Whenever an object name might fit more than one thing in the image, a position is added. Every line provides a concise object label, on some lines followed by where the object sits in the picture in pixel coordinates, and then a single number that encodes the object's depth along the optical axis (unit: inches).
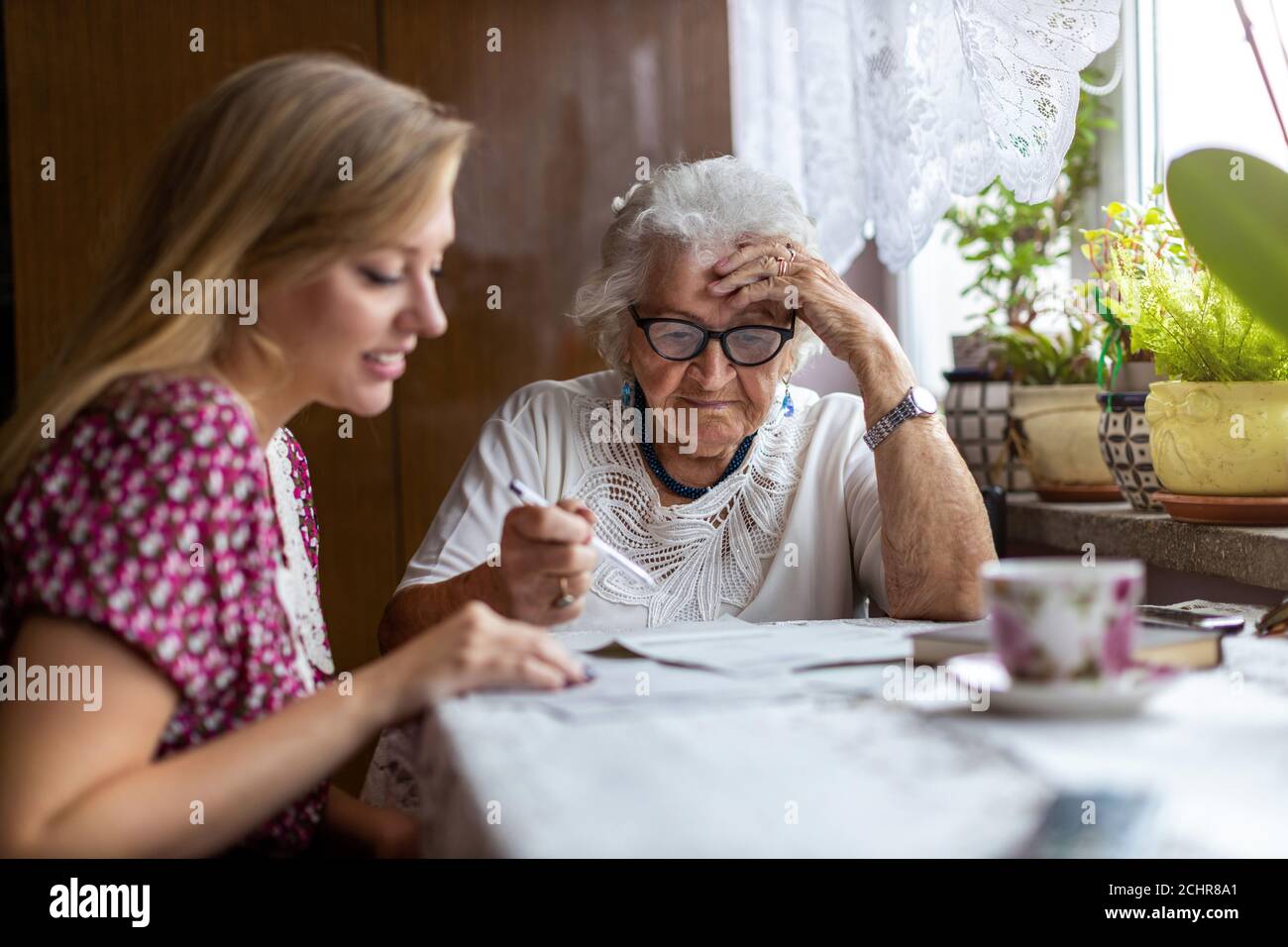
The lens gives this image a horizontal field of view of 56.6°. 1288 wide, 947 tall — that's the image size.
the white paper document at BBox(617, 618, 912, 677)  36.2
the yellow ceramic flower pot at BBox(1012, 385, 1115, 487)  79.8
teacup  27.7
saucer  27.9
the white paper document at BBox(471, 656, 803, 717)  31.0
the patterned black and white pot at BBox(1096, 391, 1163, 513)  69.4
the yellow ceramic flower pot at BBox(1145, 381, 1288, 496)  58.5
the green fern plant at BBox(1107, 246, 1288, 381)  57.8
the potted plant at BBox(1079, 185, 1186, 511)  64.9
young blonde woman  28.9
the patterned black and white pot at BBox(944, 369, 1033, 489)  85.0
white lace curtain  63.6
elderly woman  59.0
